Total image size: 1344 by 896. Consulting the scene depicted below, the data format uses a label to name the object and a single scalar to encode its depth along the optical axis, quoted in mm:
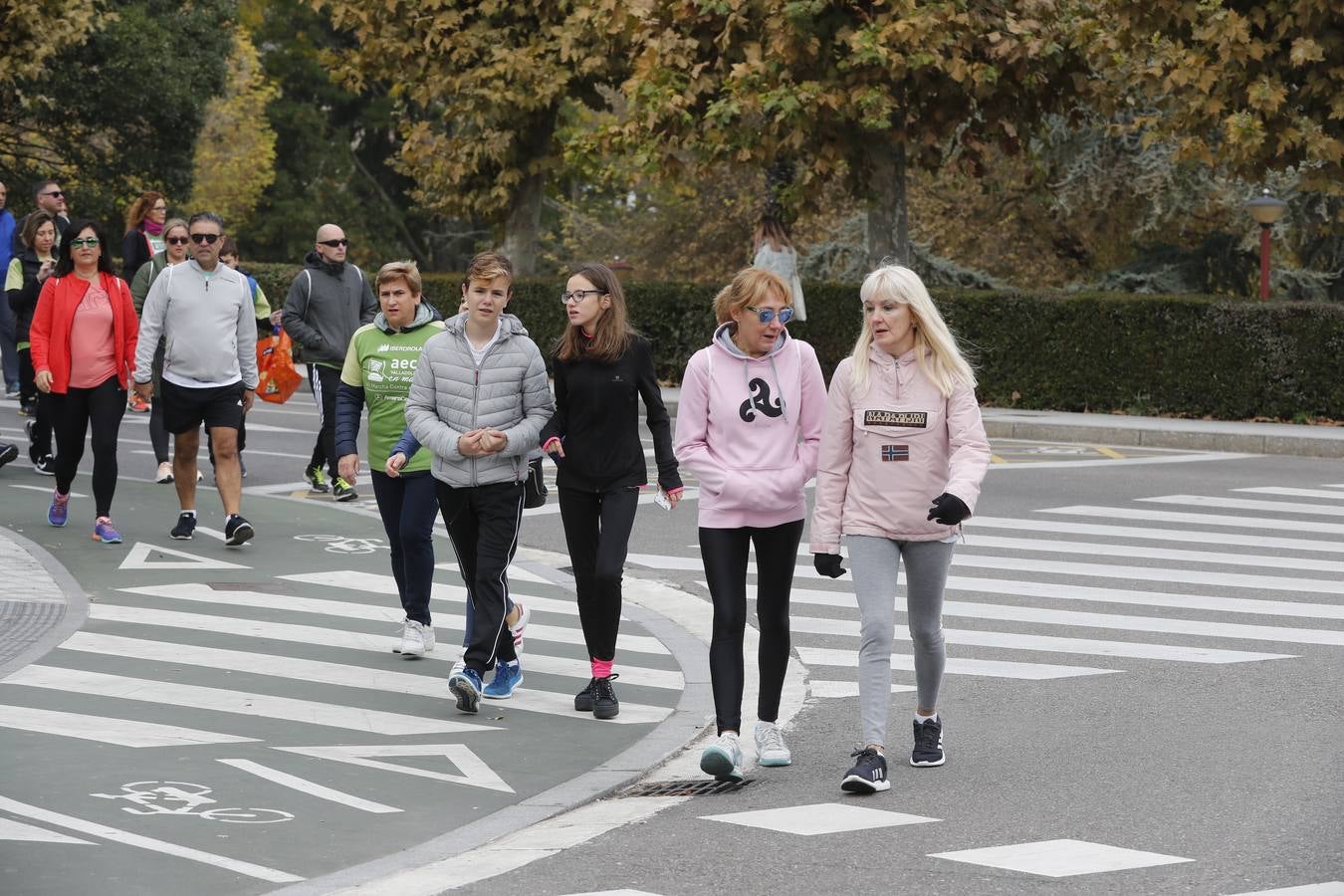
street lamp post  27656
